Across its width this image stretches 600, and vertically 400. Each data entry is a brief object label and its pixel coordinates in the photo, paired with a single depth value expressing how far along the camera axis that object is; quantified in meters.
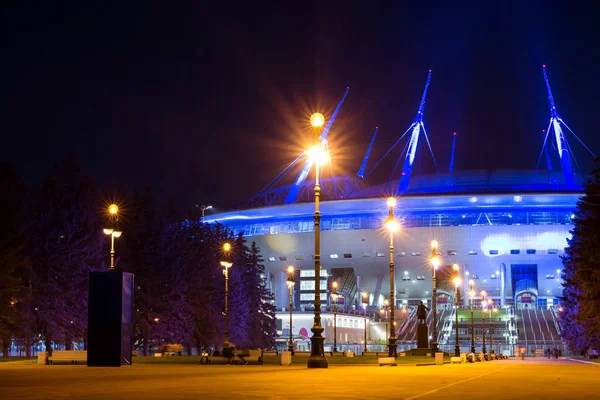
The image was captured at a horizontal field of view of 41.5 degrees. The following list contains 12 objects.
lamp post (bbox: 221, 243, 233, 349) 44.09
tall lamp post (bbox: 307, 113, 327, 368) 26.19
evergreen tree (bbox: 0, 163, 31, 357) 40.81
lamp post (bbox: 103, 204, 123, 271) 35.06
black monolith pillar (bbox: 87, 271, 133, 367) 28.02
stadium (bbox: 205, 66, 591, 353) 111.56
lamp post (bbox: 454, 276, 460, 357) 46.66
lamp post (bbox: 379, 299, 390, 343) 119.18
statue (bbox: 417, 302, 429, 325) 59.73
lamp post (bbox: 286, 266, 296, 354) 55.53
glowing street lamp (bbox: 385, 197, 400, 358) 35.88
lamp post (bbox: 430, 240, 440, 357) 48.41
